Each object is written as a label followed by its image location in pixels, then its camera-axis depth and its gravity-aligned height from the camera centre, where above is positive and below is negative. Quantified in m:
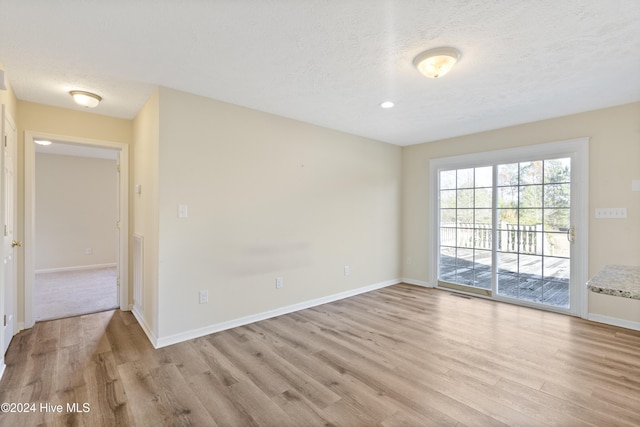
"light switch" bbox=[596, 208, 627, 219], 3.35 +0.02
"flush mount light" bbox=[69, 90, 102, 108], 2.92 +1.12
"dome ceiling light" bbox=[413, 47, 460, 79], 2.19 +1.16
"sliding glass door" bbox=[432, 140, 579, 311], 3.81 -0.22
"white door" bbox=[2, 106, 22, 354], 2.63 -0.15
